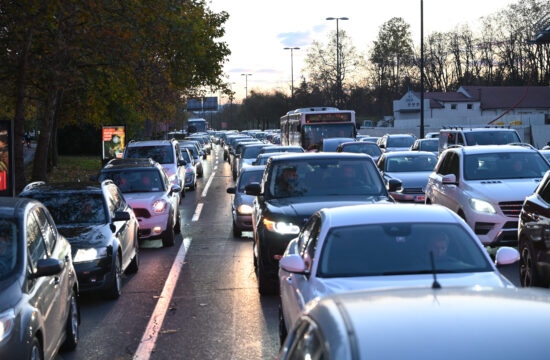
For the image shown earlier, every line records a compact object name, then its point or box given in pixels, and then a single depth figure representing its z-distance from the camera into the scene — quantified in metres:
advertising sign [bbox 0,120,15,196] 16.34
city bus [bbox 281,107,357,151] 35.56
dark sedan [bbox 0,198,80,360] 5.73
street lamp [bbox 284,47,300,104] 87.01
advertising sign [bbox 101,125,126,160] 34.62
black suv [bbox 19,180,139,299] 10.06
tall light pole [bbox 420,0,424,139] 42.27
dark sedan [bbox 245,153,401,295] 9.91
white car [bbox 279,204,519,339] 5.92
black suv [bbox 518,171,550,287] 8.88
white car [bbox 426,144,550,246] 12.65
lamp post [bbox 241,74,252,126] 125.58
